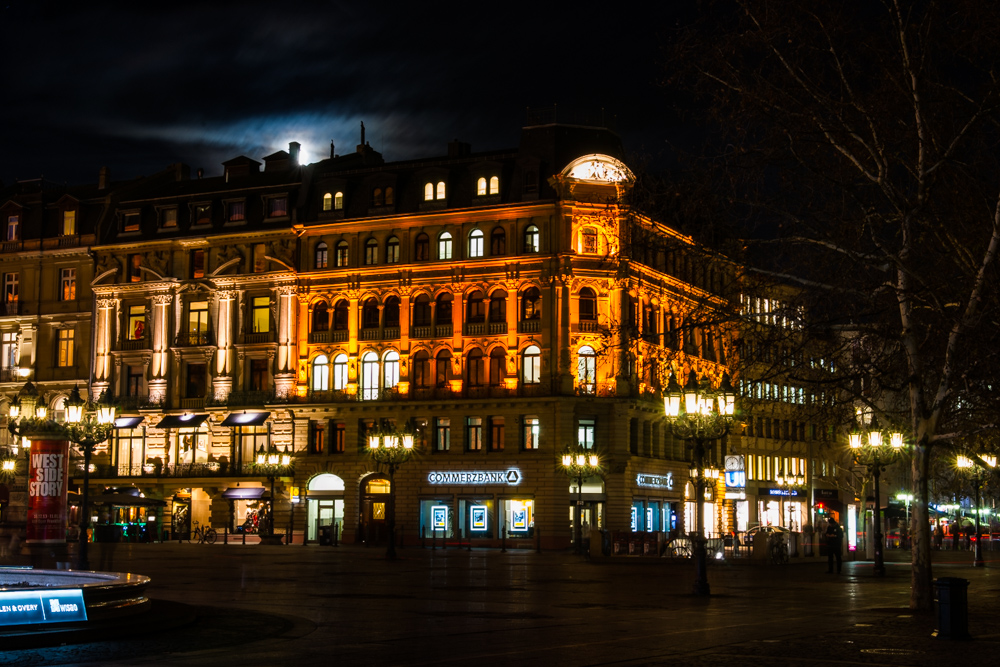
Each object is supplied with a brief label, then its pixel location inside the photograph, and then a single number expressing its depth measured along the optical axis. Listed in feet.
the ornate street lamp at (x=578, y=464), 186.09
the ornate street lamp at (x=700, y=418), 90.84
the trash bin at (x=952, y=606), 57.57
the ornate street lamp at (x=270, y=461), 223.51
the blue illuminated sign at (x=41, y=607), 52.60
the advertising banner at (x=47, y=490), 149.18
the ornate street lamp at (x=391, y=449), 153.58
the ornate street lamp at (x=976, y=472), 156.76
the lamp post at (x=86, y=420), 118.11
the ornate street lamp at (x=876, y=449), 124.77
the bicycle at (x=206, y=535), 218.79
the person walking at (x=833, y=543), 127.24
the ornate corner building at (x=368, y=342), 213.87
